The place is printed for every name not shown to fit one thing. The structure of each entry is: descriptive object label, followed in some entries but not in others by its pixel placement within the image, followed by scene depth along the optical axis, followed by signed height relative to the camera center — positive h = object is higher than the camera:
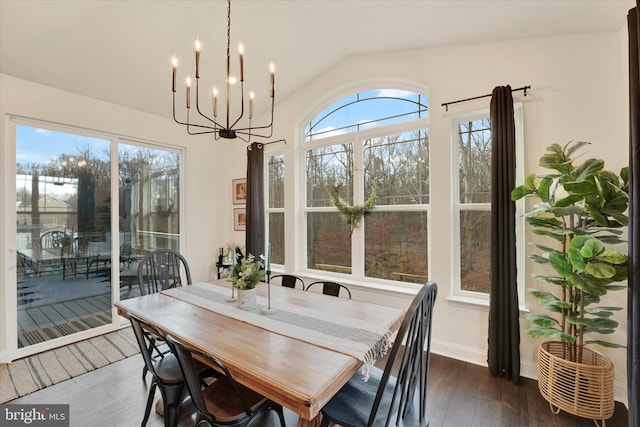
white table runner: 1.43 -0.64
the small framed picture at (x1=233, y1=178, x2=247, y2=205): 4.41 +0.40
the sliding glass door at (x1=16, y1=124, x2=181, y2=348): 2.86 -0.09
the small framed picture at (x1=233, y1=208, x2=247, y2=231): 4.42 -0.04
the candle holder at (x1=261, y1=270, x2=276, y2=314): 1.89 -0.62
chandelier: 1.92 +1.25
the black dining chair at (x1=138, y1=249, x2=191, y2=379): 2.68 -0.49
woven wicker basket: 1.82 -1.13
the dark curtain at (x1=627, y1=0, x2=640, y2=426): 1.41 -0.08
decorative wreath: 3.29 +0.08
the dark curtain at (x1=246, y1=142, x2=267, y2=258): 4.02 +0.22
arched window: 3.08 +0.37
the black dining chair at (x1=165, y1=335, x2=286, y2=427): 1.20 -0.92
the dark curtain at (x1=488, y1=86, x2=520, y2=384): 2.32 -0.28
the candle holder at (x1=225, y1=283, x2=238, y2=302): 2.15 -0.62
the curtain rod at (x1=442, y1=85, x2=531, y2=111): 2.37 +1.05
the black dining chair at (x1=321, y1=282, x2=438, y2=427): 1.16 -0.85
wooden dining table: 1.15 -0.65
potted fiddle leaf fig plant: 1.75 -0.35
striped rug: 2.32 -1.33
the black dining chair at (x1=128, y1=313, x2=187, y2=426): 1.61 -0.97
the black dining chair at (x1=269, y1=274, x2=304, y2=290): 2.79 -0.64
